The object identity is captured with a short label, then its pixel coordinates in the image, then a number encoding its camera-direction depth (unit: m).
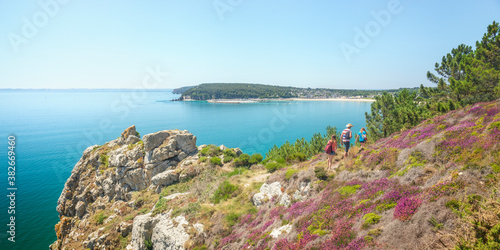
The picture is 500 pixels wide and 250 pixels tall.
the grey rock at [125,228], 21.65
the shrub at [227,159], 30.69
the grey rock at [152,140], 31.58
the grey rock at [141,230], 18.69
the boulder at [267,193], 17.42
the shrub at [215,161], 28.75
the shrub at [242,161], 29.24
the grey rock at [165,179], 27.19
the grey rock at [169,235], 16.17
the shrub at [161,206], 20.03
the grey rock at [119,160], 32.49
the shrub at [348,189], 11.63
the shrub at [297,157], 27.62
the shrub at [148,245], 18.23
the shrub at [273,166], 25.30
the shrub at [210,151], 31.79
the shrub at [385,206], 8.62
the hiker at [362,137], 18.65
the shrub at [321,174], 14.94
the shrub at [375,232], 7.58
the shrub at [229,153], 32.03
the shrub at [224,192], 20.18
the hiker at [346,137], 16.30
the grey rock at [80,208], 33.00
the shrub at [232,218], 16.19
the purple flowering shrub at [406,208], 7.47
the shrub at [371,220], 8.32
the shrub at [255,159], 29.81
